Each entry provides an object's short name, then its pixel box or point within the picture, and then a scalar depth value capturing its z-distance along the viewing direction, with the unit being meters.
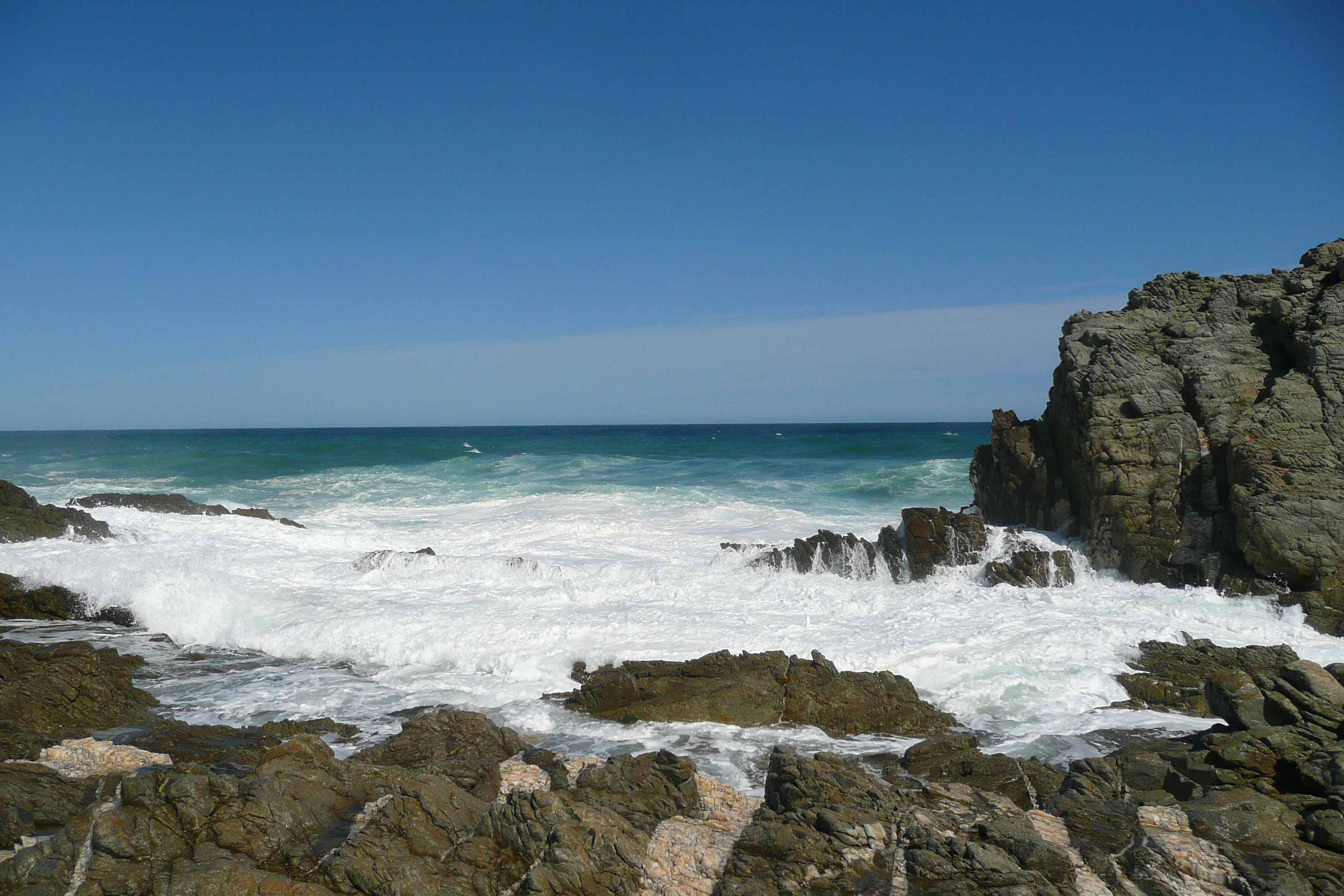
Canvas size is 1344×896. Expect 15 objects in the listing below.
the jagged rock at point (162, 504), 21.62
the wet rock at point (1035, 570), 14.12
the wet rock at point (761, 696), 8.80
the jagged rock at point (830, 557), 15.28
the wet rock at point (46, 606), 12.80
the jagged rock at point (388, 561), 15.30
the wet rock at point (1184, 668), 9.29
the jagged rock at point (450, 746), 6.98
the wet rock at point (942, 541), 15.20
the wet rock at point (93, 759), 6.76
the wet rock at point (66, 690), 8.08
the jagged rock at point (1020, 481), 16.53
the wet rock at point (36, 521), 16.02
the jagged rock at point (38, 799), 5.53
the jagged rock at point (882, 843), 5.25
